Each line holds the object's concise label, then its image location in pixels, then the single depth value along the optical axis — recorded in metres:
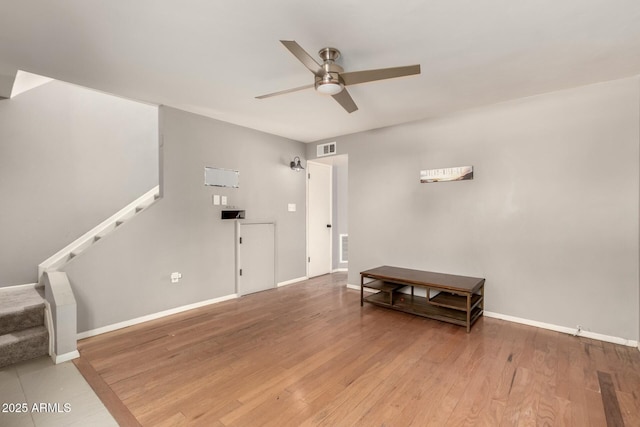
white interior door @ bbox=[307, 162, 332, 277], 5.73
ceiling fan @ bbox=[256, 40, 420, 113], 2.05
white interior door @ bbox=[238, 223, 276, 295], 4.59
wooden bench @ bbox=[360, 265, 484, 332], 3.33
